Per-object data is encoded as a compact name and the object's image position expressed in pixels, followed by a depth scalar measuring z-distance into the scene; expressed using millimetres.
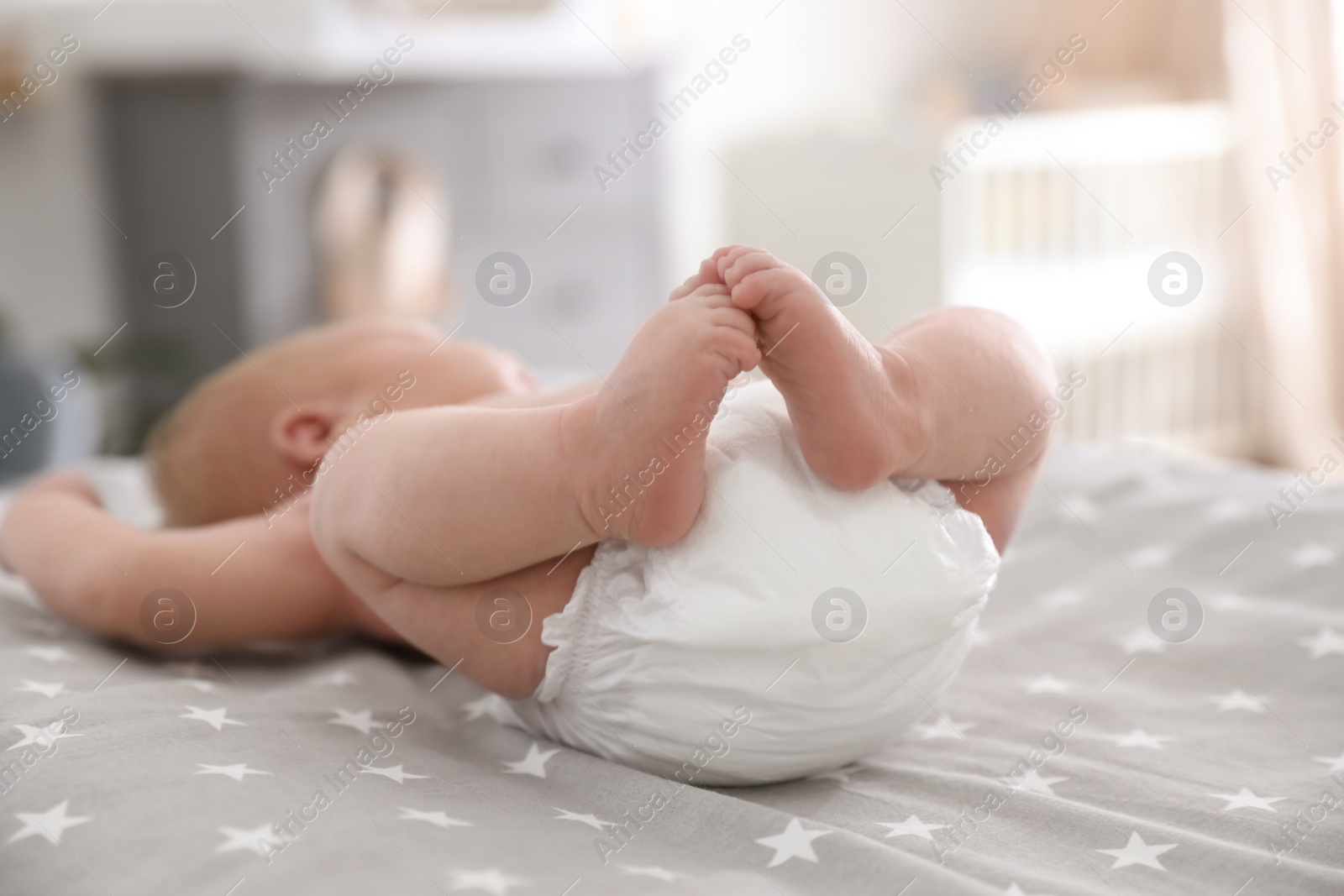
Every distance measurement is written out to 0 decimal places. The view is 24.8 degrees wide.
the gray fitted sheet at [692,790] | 860
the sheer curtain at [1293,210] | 3279
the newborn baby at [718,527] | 883
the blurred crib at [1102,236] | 3178
